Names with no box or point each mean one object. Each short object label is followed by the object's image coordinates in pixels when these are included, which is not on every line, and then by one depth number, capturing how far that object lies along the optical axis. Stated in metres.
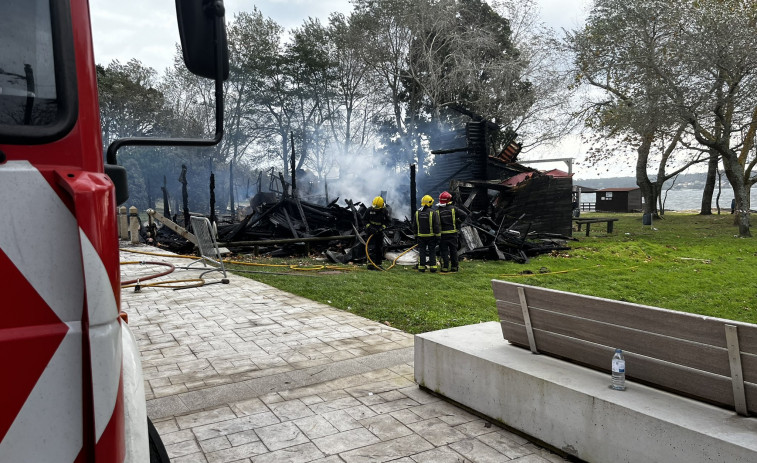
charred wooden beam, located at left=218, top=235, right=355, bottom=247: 14.12
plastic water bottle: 2.94
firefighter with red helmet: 12.05
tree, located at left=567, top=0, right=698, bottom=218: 20.41
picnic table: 20.56
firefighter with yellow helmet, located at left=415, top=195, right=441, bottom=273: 12.00
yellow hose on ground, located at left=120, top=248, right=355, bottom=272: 12.34
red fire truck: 1.22
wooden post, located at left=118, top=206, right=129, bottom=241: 18.80
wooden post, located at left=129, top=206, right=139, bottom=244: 17.58
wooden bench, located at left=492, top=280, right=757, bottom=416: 2.52
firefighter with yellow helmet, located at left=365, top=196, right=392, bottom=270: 12.89
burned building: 19.17
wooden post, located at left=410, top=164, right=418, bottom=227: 13.94
